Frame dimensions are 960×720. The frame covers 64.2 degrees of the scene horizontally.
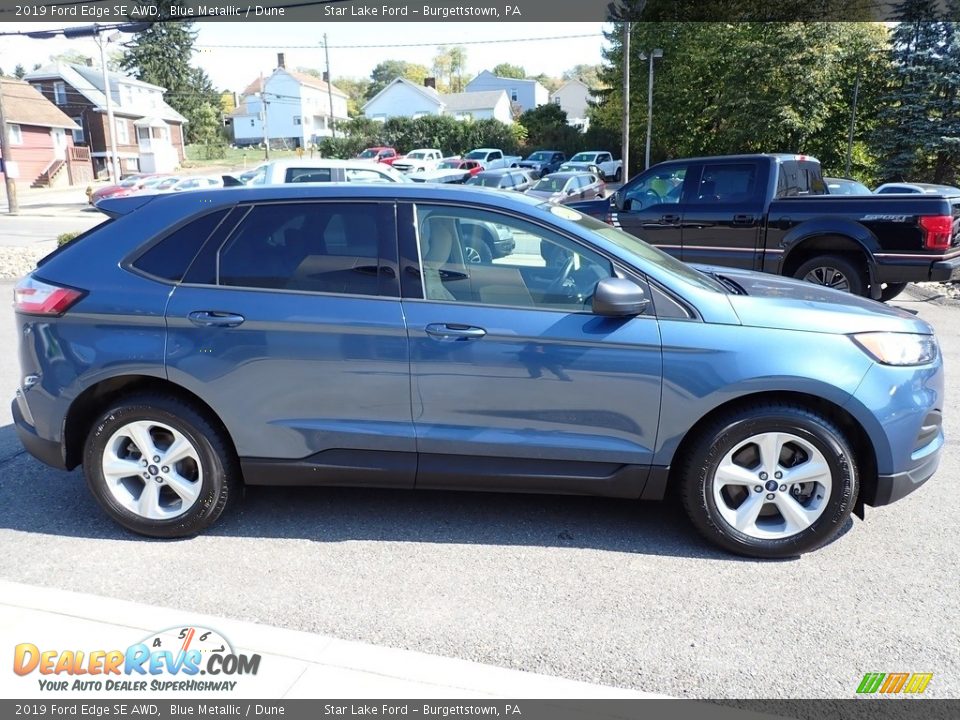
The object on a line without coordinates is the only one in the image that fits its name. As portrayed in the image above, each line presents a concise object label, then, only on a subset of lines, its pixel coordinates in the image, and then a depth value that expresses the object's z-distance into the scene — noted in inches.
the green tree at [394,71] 5285.4
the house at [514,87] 3412.9
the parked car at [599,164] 1630.7
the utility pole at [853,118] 1299.2
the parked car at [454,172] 1037.2
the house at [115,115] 2165.4
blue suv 141.6
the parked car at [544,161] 1742.1
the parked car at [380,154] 1813.2
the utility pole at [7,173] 1137.4
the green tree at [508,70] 4888.3
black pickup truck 333.7
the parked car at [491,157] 1718.8
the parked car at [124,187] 1203.2
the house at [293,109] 3169.3
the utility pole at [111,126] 1344.4
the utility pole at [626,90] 989.2
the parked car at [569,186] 860.0
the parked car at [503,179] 976.9
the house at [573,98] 3535.7
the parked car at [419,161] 1516.2
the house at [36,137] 1829.5
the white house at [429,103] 2815.0
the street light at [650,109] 1509.0
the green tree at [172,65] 2763.3
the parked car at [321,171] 478.9
